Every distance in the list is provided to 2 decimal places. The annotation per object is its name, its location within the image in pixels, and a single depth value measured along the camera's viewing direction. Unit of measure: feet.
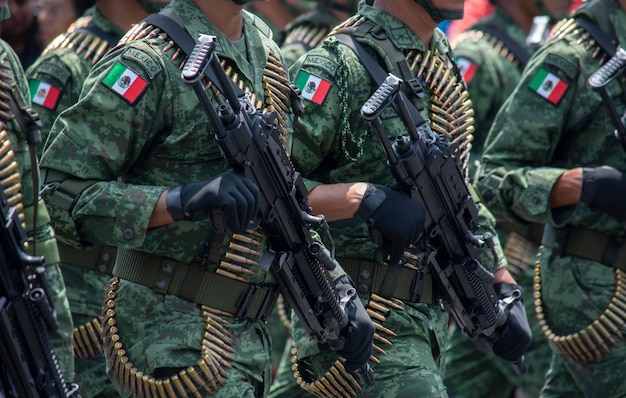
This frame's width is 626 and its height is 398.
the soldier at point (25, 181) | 31.35
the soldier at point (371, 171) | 36.73
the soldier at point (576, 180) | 42.52
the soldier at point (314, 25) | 60.95
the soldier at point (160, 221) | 32.53
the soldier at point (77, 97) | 43.62
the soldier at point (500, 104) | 53.16
